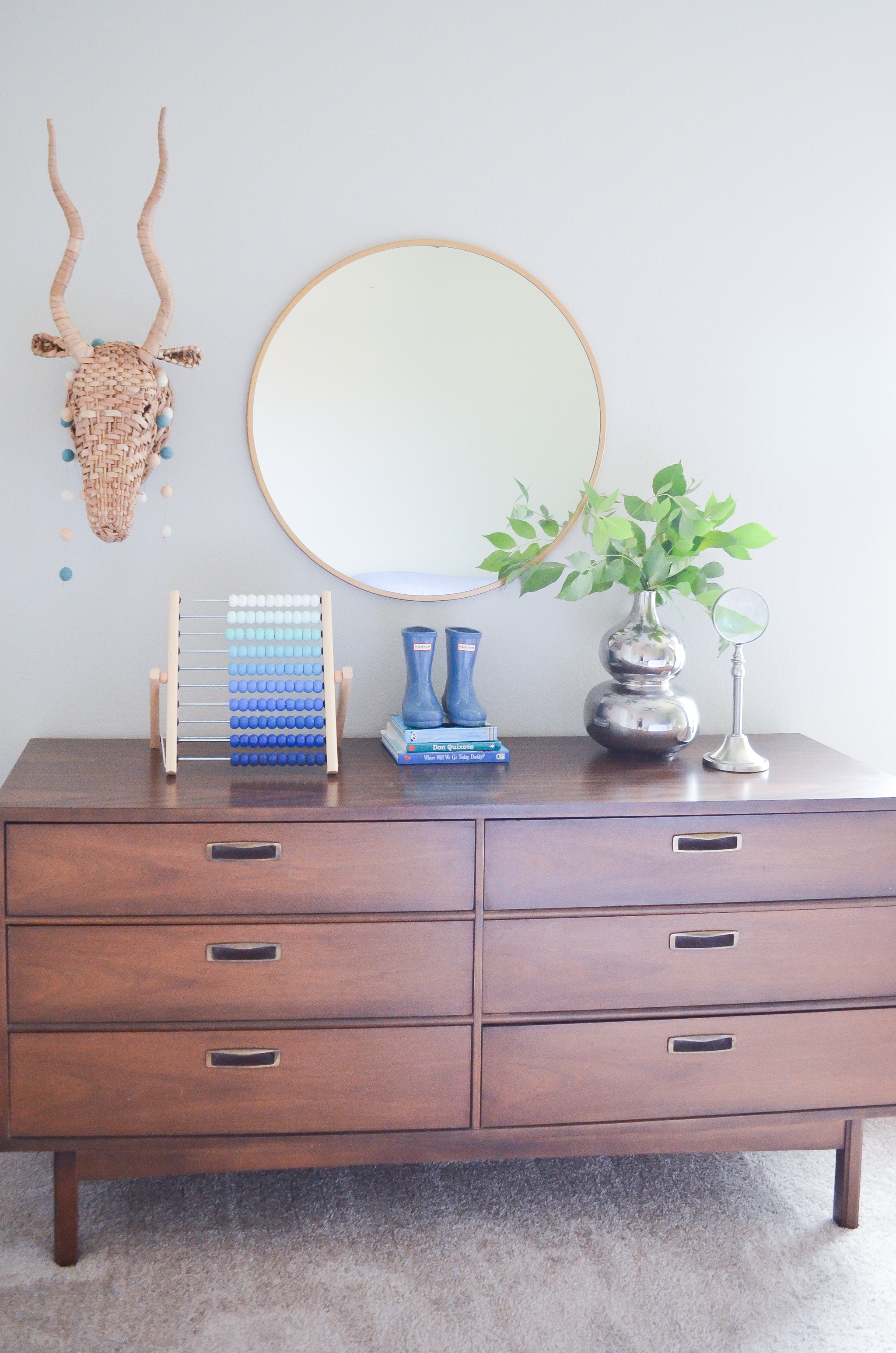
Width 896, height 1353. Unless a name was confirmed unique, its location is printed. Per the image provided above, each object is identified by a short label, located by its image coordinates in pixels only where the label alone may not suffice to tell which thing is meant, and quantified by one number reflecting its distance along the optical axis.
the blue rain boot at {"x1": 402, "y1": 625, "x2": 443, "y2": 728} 1.95
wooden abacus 1.83
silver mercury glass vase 1.96
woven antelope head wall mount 1.78
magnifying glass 1.92
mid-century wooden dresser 1.63
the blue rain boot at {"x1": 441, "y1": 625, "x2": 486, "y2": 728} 1.98
